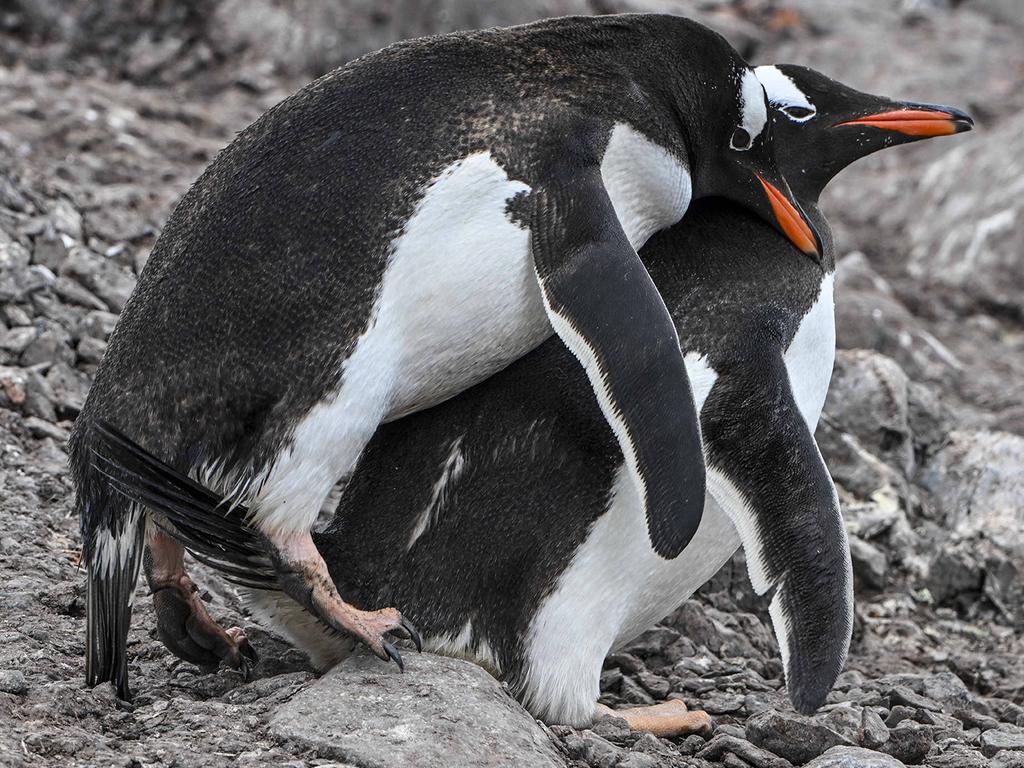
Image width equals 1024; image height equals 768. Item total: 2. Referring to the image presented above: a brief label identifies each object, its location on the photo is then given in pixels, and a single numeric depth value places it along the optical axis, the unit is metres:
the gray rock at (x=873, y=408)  8.72
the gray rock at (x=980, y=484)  8.34
